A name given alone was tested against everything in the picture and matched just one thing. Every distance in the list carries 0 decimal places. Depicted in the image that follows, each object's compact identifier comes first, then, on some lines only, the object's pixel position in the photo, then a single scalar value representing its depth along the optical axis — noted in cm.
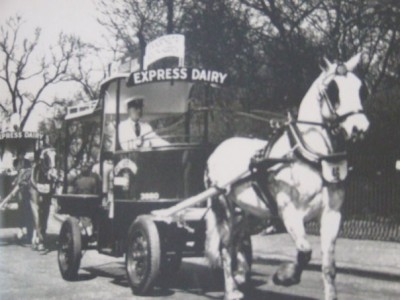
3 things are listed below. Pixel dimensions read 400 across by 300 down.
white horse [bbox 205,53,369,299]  605
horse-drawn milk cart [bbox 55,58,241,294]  830
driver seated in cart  882
